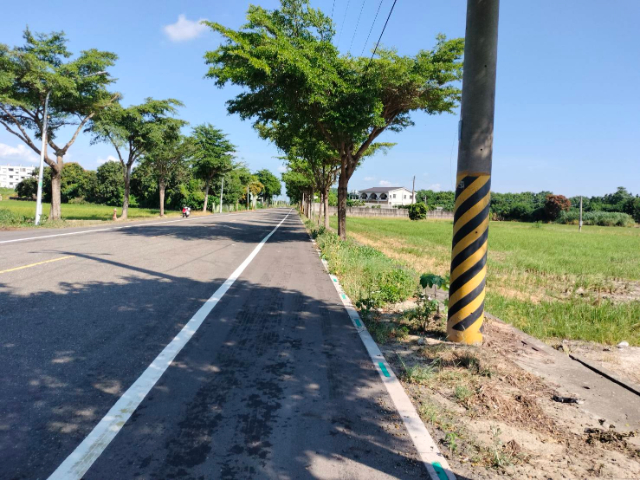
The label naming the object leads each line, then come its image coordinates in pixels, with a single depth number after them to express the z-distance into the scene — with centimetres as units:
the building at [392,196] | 12294
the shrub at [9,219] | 2098
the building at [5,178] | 19412
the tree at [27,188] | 7989
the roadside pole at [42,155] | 2202
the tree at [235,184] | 6762
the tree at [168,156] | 3484
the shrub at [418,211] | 7194
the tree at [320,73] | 1259
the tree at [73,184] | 7750
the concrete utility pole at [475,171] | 493
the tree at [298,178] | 3506
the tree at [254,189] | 10505
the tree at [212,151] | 4772
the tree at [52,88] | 2094
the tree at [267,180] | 12344
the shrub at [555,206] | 7862
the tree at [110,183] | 7556
